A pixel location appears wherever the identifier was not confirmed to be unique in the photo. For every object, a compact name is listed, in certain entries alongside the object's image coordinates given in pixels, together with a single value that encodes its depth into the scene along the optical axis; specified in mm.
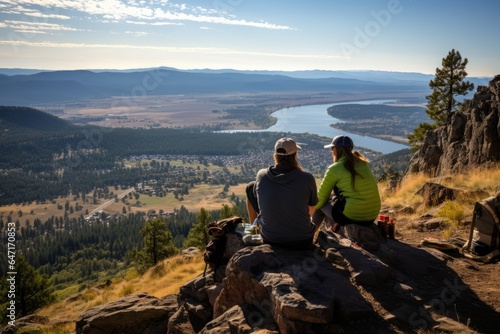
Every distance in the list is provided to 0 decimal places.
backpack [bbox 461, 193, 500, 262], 8352
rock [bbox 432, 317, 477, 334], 5271
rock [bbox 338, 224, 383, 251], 8523
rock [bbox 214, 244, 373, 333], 5434
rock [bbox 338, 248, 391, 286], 6895
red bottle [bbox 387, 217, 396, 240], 9453
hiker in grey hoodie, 7203
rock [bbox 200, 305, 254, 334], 5961
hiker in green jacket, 8508
